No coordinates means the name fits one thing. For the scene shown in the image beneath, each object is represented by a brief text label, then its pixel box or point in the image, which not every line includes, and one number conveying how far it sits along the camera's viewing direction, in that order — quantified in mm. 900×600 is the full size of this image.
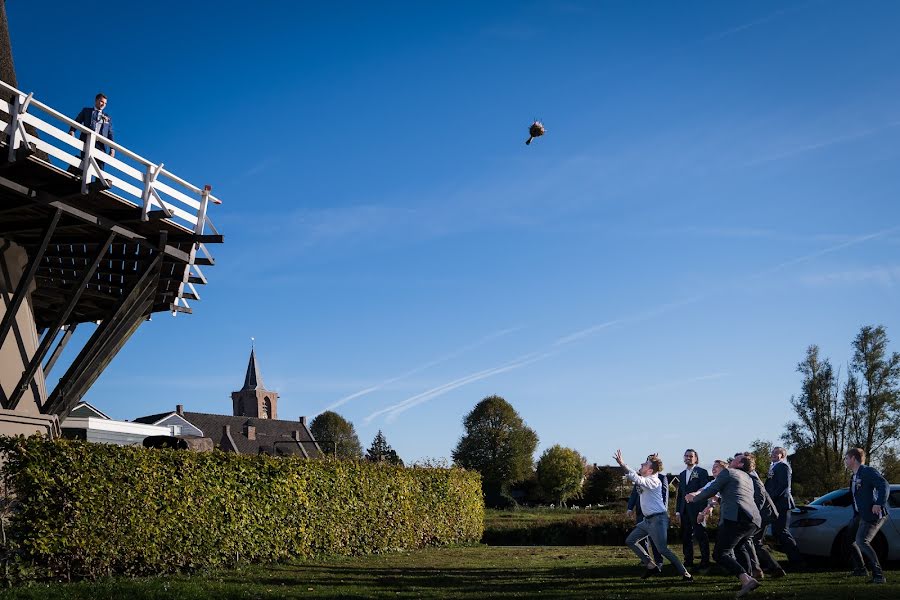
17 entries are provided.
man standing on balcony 16391
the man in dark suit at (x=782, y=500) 14109
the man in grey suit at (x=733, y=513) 10766
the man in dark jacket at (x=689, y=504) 14344
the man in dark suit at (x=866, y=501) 12078
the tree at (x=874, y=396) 45906
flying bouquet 15039
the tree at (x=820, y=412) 46875
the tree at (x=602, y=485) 66312
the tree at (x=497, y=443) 76938
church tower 121812
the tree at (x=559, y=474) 74688
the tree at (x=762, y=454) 51162
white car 13773
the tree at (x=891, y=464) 42250
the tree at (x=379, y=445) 96925
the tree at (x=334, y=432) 108125
